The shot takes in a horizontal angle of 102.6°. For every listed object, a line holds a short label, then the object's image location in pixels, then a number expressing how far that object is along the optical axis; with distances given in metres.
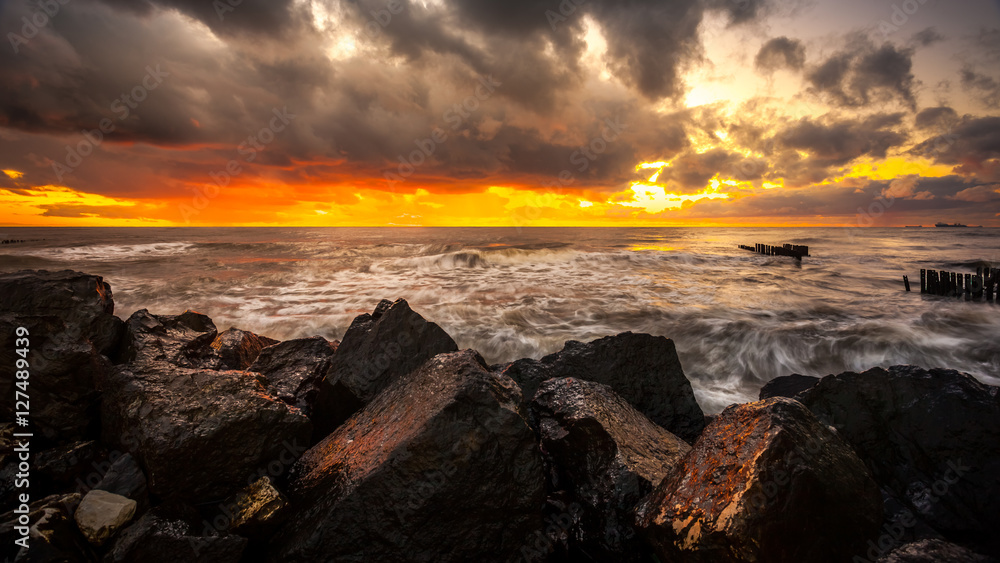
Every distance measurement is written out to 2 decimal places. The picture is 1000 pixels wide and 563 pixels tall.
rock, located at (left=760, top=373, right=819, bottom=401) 5.12
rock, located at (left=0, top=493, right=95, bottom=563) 2.27
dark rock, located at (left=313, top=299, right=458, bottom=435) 4.34
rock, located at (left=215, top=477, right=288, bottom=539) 2.77
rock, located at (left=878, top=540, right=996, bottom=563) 2.38
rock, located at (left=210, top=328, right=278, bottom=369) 5.46
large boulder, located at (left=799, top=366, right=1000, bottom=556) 3.03
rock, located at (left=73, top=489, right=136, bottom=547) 2.48
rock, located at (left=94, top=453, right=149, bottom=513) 2.71
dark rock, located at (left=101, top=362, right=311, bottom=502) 2.87
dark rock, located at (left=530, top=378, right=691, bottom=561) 3.00
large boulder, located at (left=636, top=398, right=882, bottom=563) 2.28
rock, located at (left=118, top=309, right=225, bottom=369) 4.43
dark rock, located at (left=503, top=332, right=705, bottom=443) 4.76
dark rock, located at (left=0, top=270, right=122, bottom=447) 3.31
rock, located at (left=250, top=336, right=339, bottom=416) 4.73
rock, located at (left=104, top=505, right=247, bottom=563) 2.44
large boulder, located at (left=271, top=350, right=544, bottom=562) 2.66
